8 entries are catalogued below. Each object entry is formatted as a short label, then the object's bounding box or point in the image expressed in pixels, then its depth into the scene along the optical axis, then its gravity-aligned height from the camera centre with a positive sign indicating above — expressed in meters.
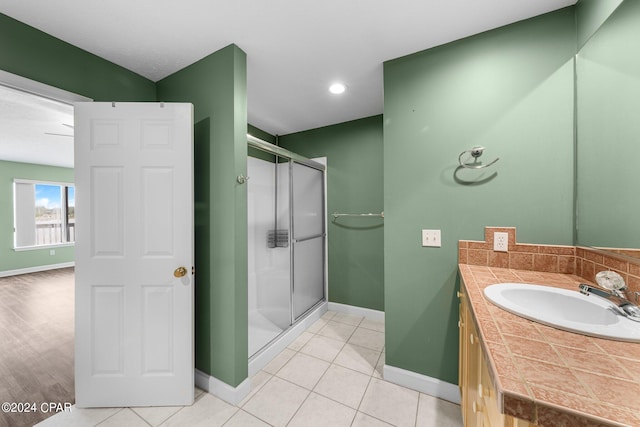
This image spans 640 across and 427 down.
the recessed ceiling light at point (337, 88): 2.08 +1.14
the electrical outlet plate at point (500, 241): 1.41 -0.18
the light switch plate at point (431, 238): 1.59 -0.18
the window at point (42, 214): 4.90 -0.05
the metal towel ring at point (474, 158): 1.44 +0.35
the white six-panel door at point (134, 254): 1.51 -0.28
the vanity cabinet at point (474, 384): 0.65 -0.65
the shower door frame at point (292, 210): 2.00 +0.02
